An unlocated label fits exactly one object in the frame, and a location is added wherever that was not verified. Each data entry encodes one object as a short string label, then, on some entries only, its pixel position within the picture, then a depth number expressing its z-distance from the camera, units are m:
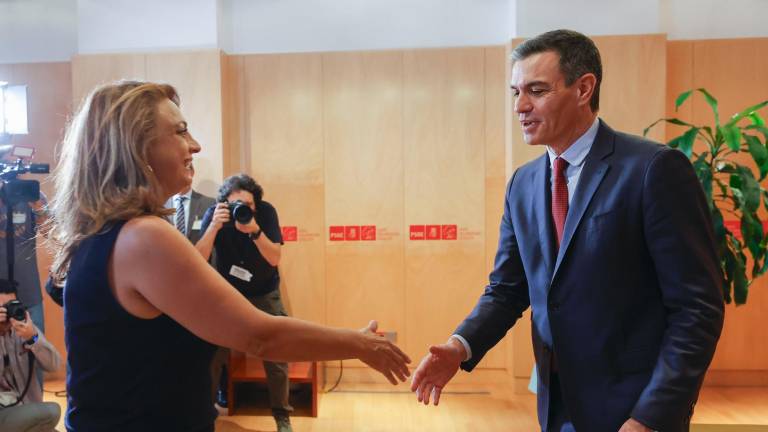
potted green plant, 3.54
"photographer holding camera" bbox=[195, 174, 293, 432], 3.87
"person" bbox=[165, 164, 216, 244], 4.20
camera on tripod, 3.45
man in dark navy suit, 1.36
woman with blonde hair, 1.16
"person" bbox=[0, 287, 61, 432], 2.91
